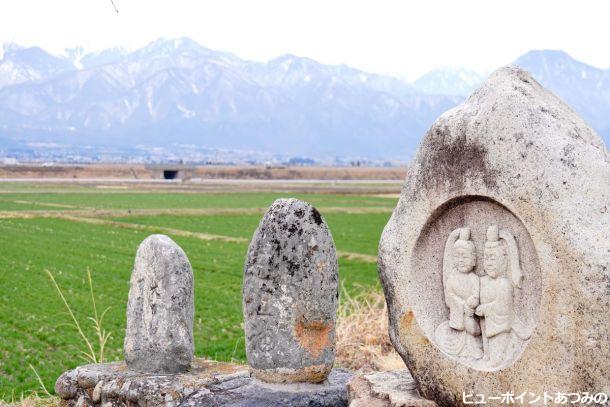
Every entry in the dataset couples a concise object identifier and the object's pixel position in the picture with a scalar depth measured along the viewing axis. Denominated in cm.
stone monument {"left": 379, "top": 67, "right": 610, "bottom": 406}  691
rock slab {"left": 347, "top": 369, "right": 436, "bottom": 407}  812
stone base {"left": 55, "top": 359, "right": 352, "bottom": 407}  952
